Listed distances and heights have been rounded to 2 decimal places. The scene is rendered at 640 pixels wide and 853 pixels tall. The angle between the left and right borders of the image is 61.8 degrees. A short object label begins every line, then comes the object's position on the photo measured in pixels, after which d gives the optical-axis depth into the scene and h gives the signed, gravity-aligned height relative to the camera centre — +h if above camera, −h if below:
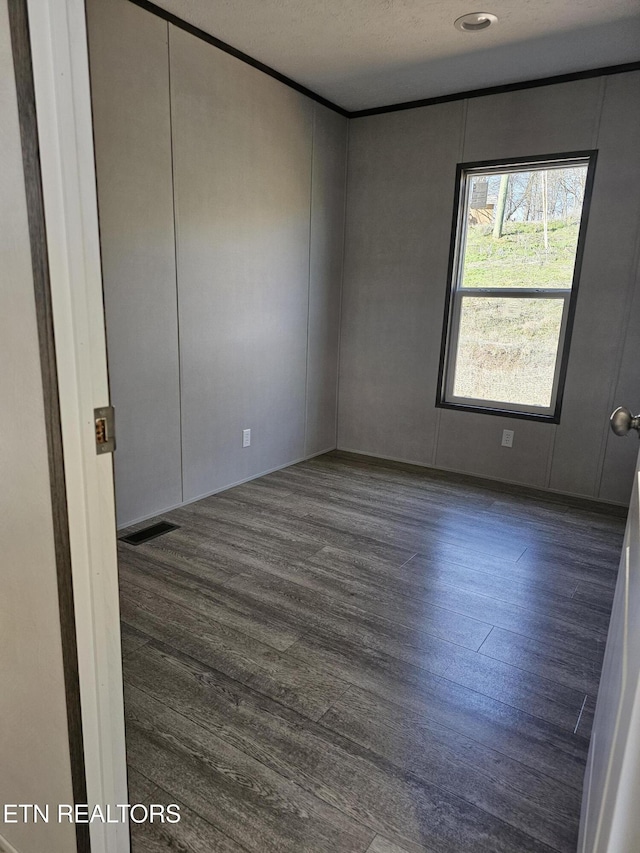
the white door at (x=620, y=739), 0.65 -0.59
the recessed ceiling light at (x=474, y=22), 2.74 +1.46
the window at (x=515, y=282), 3.63 +0.19
